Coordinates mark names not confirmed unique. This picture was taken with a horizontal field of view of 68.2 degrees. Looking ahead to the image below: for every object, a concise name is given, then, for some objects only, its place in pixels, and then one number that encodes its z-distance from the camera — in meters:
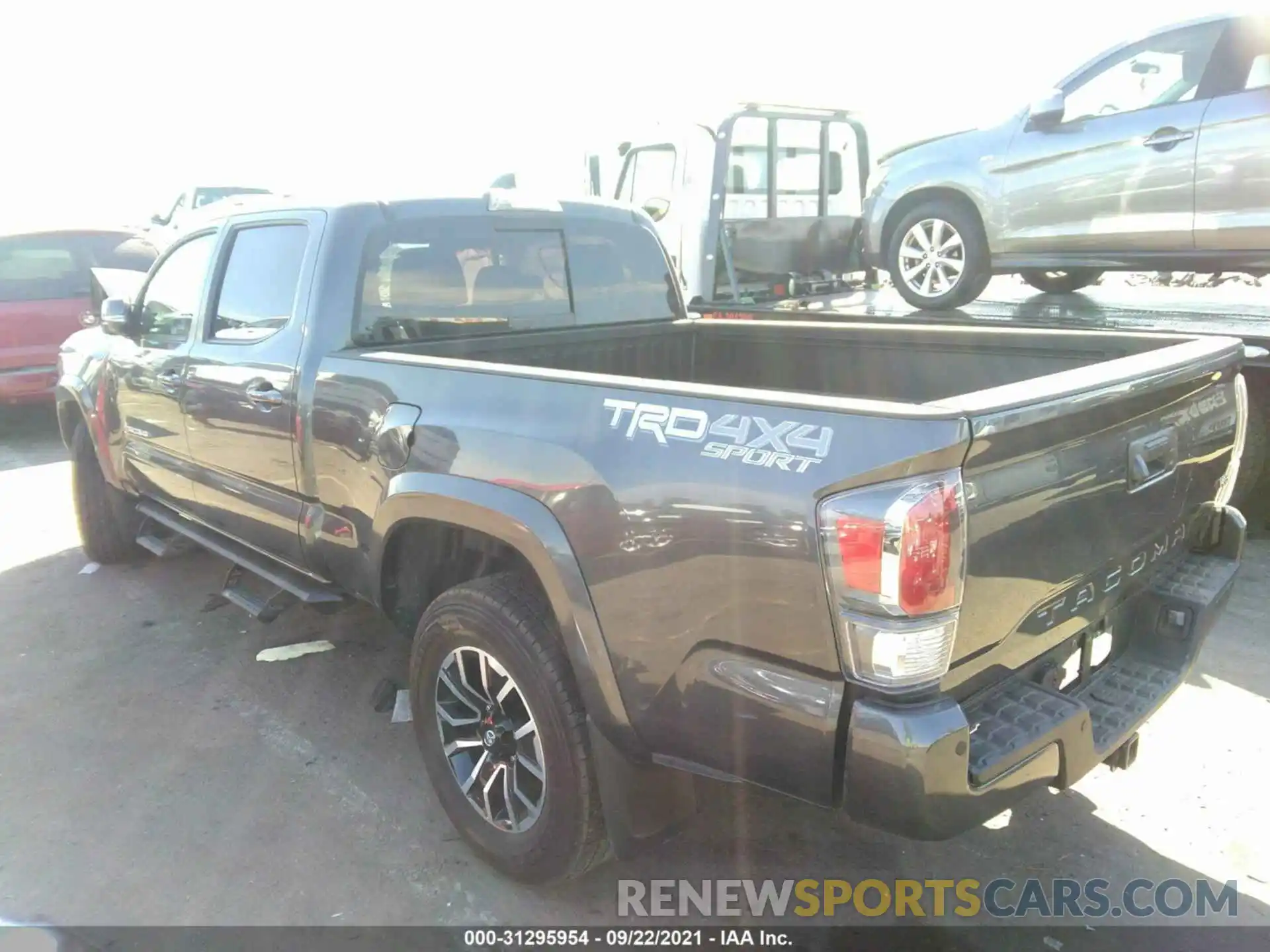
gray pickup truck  1.87
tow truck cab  8.05
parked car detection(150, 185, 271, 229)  14.84
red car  8.66
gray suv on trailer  5.43
